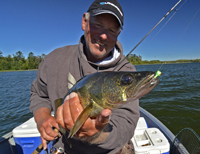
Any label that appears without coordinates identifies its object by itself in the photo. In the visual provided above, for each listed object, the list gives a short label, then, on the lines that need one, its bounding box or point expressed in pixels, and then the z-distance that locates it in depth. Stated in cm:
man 45
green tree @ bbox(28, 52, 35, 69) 7282
